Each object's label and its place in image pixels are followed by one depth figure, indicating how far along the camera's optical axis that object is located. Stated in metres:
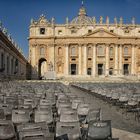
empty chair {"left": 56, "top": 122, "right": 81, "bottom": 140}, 4.25
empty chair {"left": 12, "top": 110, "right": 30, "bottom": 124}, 5.16
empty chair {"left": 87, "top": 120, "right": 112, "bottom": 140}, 4.04
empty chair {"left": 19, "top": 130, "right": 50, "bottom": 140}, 3.50
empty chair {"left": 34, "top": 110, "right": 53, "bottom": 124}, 5.37
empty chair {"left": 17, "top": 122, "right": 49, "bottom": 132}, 3.82
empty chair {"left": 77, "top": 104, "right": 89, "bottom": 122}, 6.26
